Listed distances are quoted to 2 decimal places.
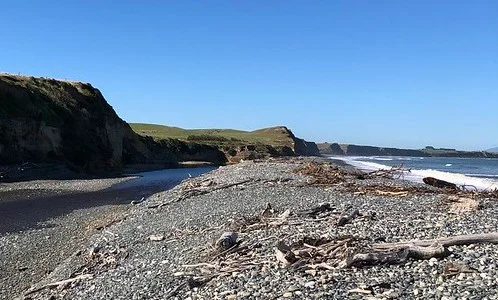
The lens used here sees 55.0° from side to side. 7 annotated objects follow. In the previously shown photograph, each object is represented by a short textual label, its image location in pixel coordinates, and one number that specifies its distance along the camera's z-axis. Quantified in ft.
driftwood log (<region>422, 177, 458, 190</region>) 85.20
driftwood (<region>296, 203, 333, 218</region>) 48.47
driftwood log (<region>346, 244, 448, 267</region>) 29.37
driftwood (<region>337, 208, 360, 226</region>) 42.24
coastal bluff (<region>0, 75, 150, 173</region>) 166.50
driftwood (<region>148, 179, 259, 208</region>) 78.70
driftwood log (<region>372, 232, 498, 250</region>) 31.45
